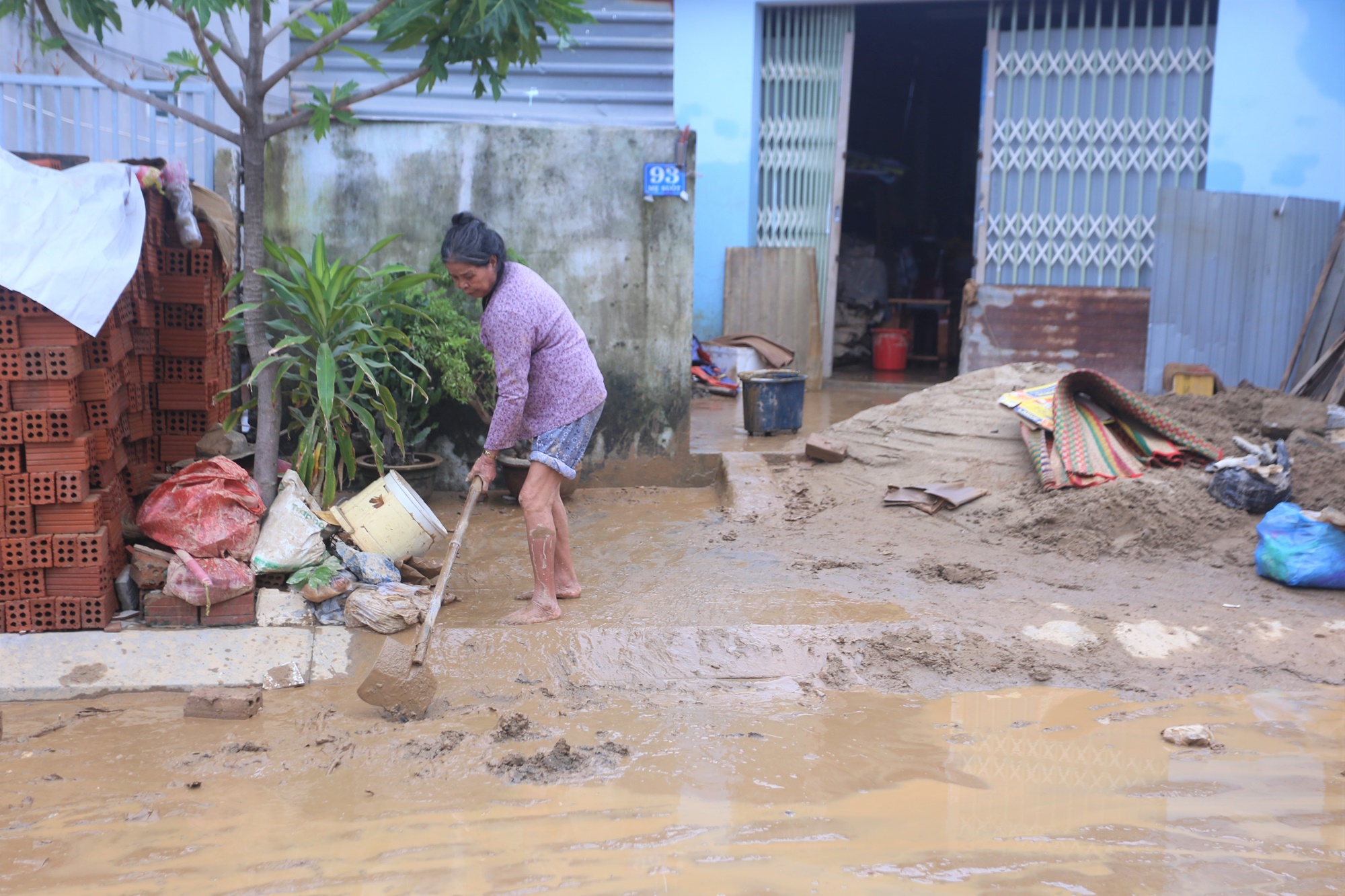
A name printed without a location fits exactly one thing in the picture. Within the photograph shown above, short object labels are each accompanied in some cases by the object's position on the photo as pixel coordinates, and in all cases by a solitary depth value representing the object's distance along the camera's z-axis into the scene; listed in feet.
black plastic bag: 17.33
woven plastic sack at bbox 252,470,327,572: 14.11
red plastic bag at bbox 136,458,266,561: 13.80
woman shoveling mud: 13.53
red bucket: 37.96
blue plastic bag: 14.94
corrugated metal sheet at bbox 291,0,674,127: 30.68
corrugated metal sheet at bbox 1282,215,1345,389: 26.11
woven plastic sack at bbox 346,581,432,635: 13.74
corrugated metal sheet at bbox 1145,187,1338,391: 27.58
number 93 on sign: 20.90
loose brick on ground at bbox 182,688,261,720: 11.87
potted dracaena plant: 16.17
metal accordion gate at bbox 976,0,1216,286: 29.53
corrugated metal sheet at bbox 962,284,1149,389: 29.48
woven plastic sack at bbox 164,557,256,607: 13.39
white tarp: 12.28
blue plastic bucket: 24.54
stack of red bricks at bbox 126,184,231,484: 15.34
